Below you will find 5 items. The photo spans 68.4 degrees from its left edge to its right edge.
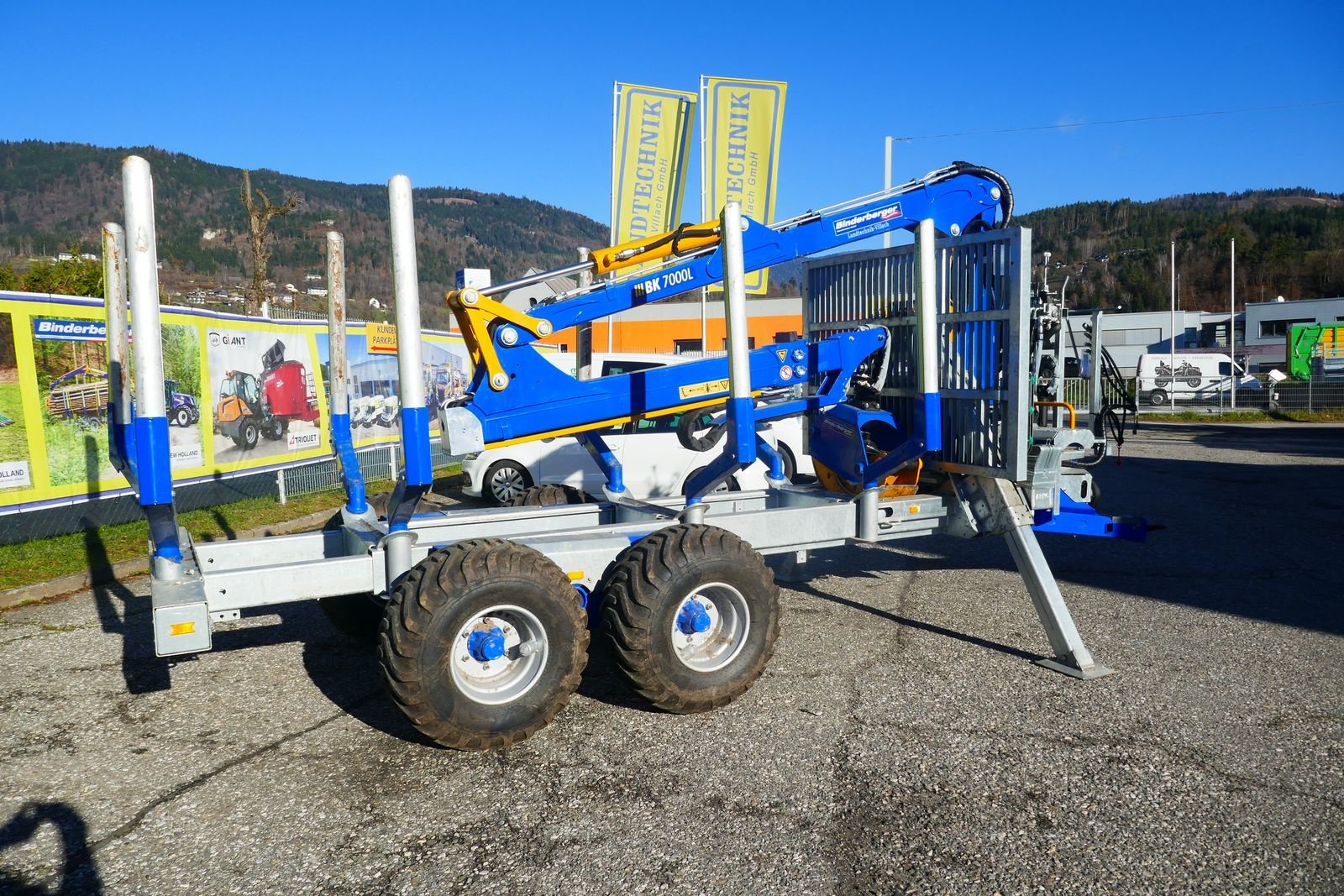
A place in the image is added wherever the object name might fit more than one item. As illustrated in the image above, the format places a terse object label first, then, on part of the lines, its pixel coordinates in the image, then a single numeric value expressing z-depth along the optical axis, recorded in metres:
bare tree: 17.06
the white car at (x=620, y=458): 12.76
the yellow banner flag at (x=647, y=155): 20.02
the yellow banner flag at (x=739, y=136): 20.05
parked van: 43.12
